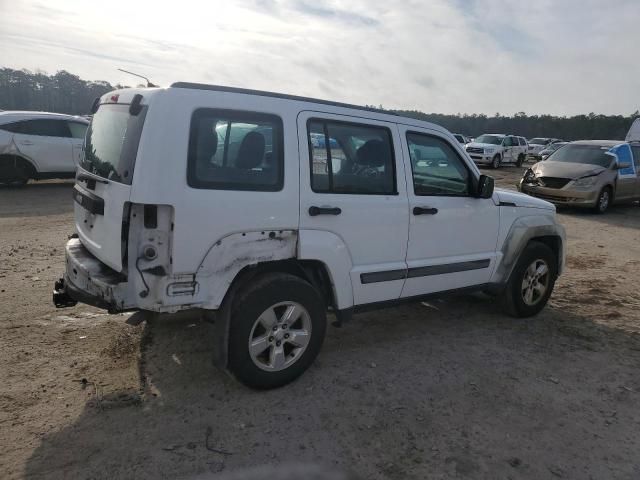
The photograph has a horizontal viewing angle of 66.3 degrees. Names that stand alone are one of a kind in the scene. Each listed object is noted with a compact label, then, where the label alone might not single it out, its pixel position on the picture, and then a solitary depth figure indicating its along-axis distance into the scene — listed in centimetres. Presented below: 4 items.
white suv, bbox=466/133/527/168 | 2588
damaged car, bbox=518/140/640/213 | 1222
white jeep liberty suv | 293
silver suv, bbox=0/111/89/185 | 1100
